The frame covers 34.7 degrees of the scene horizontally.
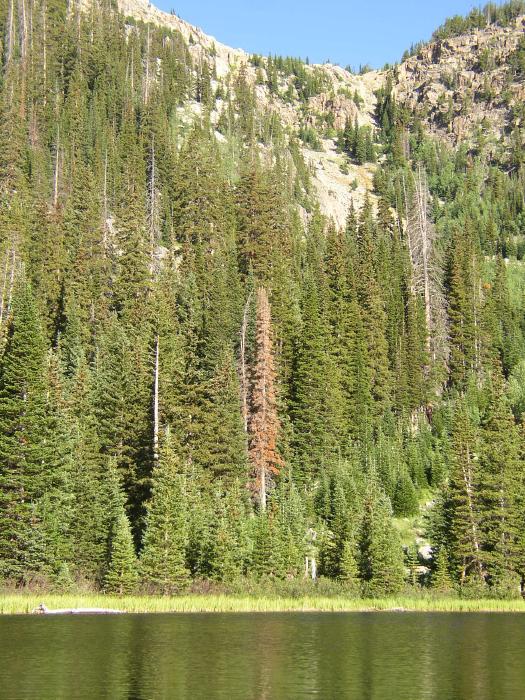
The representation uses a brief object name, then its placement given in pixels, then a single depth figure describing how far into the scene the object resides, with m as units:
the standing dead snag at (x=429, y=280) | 95.81
